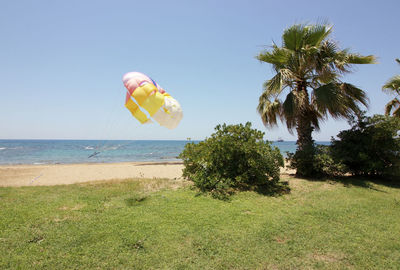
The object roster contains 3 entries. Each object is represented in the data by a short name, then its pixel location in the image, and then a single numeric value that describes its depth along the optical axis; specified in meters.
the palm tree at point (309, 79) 7.88
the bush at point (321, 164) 7.74
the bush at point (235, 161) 6.79
